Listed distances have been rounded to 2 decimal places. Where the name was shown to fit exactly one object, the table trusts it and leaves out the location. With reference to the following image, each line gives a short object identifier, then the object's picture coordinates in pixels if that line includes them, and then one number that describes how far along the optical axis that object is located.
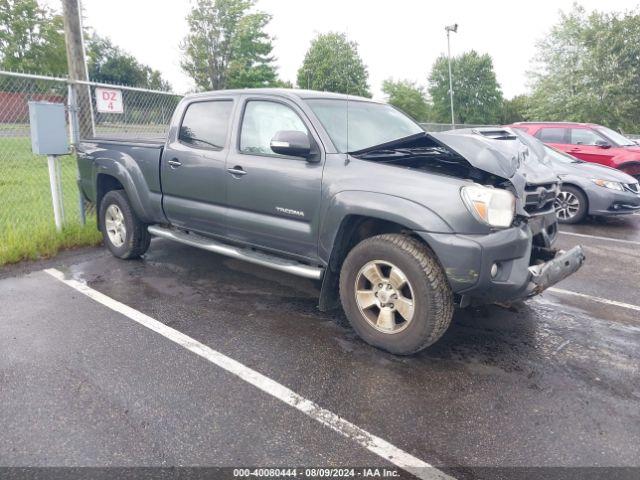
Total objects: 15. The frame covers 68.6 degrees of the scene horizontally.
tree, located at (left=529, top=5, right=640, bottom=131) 33.06
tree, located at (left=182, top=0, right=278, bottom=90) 39.47
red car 10.31
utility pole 6.94
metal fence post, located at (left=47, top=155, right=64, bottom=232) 6.10
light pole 29.61
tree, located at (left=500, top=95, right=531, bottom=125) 68.50
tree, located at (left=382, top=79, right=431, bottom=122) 65.06
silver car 8.05
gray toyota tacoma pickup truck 3.11
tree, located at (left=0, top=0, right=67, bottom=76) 34.44
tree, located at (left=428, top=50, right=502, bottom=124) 68.31
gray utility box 5.66
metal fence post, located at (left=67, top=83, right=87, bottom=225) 6.20
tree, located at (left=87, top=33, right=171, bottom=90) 56.19
